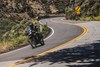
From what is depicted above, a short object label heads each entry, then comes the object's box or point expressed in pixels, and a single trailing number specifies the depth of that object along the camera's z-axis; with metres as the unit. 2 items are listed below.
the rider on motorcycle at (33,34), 19.67
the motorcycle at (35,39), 19.75
